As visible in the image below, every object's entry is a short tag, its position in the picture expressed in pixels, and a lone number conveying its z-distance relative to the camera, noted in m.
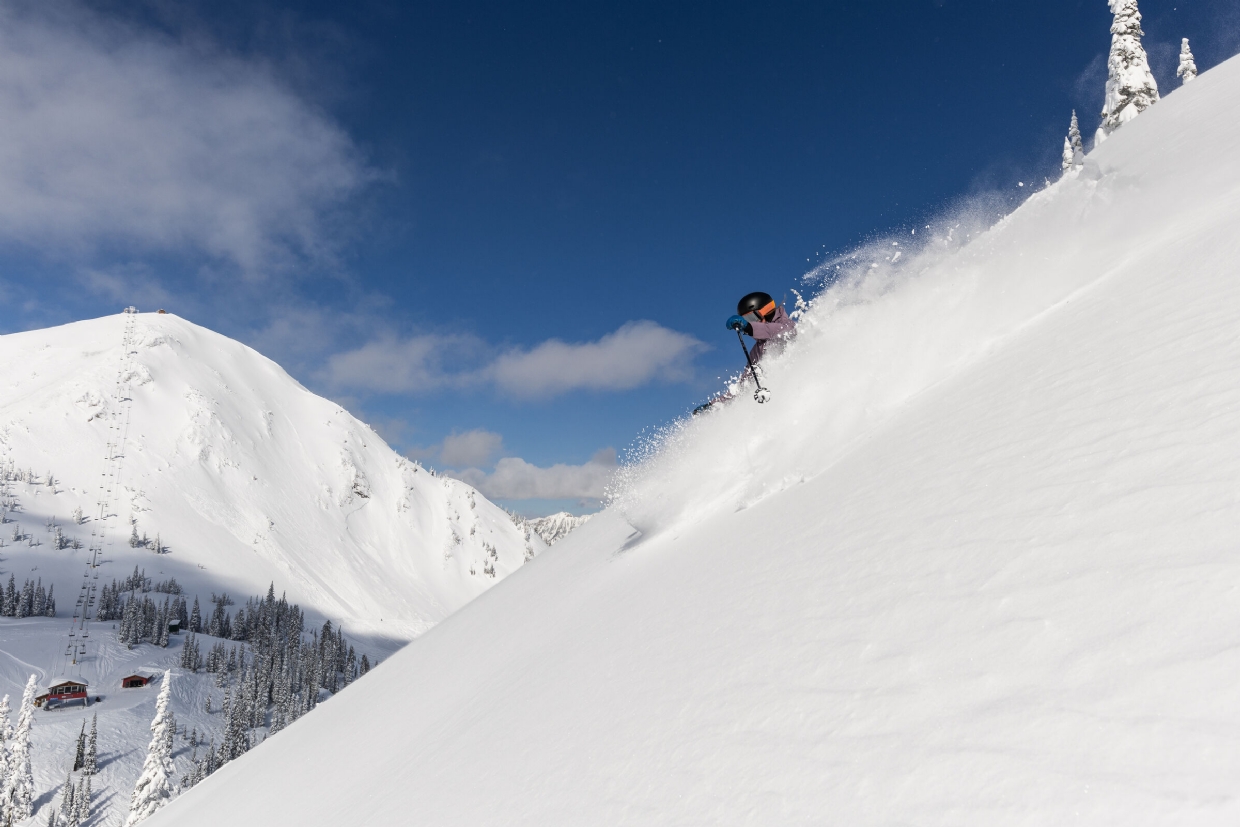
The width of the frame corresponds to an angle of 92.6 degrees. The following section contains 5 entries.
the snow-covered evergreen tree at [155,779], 42.91
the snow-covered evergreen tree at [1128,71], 31.56
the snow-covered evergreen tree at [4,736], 47.69
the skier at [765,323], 11.00
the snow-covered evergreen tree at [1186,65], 36.81
